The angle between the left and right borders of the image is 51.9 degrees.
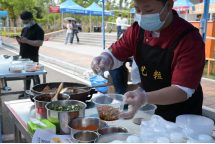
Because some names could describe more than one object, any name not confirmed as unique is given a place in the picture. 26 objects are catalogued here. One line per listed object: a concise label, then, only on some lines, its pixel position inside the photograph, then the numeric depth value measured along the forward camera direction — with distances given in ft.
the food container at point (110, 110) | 4.67
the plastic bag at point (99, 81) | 15.90
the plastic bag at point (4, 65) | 11.81
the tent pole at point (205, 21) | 12.26
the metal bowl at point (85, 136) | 4.14
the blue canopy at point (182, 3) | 34.83
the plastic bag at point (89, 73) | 19.92
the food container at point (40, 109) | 5.21
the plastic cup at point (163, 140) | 3.06
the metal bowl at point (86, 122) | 4.69
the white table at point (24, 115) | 5.00
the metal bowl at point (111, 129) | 4.43
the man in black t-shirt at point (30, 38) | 14.80
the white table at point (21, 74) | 11.65
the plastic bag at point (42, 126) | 4.40
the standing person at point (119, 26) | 48.89
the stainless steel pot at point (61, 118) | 4.66
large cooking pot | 6.13
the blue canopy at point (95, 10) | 74.04
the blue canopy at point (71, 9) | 68.13
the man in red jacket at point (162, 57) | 4.59
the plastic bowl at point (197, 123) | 4.17
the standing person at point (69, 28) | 53.31
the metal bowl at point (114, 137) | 3.75
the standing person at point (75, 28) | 54.96
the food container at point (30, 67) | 12.48
